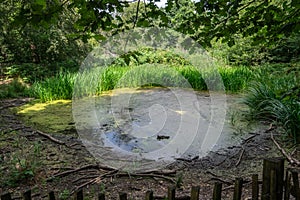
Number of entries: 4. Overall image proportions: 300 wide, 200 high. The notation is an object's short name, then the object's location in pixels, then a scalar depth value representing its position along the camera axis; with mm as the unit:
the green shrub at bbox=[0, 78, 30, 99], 6464
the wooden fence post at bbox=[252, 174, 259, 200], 1280
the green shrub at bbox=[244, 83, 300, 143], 2984
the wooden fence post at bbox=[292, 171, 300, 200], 1286
